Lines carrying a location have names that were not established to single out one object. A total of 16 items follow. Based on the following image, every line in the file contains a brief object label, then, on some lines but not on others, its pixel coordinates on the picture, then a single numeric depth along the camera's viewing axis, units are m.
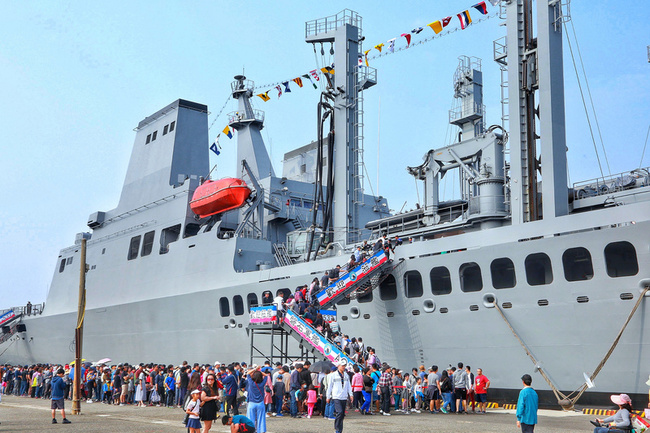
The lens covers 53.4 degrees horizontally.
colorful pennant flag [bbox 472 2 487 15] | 23.47
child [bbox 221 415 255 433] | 9.28
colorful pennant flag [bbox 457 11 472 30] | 24.08
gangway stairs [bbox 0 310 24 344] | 43.98
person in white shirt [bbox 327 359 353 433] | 12.55
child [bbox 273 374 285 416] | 17.91
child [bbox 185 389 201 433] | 11.40
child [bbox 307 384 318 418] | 17.58
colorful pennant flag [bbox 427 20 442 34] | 24.39
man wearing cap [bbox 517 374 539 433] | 9.89
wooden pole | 18.48
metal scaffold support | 25.55
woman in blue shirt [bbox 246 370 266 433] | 11.95
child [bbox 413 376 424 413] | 19.06
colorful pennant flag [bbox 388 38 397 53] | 26.38
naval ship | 17.72
